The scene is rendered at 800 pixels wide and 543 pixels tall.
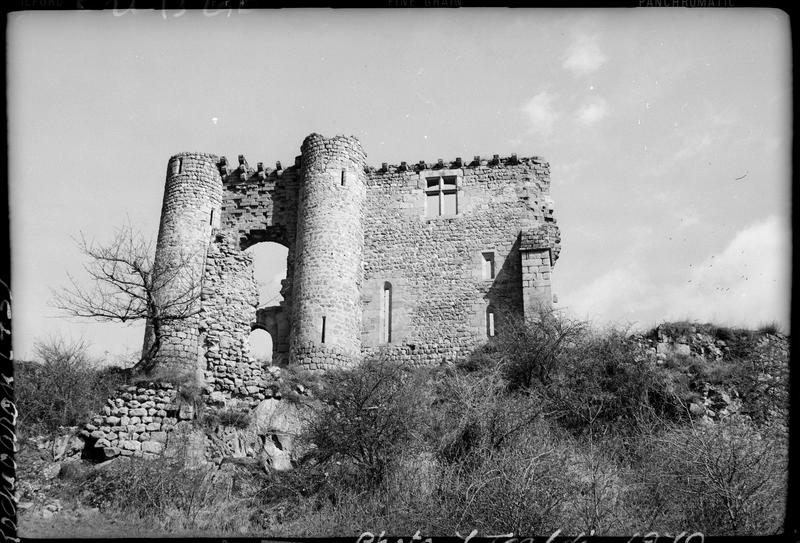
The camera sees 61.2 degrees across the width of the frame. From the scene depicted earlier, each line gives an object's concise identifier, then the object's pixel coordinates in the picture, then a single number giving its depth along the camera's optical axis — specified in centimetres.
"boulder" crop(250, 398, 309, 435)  1459
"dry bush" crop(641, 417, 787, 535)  1041
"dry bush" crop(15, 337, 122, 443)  1309
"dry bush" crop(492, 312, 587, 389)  1680
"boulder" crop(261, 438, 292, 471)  1329
